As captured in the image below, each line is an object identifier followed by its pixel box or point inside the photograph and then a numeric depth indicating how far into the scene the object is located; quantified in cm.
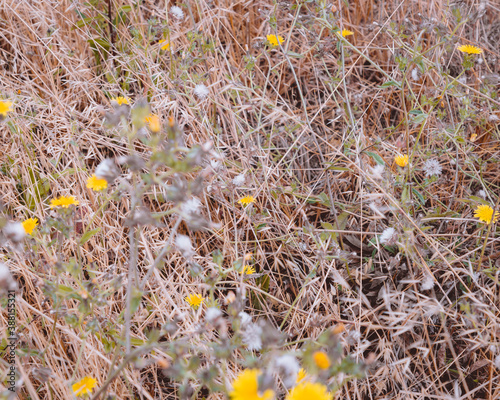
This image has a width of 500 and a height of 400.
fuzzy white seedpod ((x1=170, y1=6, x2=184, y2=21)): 205
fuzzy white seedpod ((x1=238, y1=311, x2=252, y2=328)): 171
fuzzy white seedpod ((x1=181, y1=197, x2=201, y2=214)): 171
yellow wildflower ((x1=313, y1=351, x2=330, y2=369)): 163
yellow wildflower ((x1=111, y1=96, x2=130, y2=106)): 198
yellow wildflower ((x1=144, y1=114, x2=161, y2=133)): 167
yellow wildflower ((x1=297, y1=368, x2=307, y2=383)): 172
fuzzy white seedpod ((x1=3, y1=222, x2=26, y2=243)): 171
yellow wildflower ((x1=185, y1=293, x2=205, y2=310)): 185
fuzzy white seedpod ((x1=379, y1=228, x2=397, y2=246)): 187
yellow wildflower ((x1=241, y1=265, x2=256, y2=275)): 188
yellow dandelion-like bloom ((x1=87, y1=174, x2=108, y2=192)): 187
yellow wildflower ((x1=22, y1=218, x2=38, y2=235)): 184
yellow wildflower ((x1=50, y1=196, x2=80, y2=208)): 185
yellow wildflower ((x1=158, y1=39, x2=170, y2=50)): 207
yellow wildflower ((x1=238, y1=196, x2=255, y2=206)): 192
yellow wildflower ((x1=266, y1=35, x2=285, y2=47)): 201
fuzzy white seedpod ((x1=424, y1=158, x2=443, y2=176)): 196
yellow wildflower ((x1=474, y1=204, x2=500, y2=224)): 188
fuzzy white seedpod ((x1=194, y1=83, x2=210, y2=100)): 199
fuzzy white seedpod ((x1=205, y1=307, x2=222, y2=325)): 169
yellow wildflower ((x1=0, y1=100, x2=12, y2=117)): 185
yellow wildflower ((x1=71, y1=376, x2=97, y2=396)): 176
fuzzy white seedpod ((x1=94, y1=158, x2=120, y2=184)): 169
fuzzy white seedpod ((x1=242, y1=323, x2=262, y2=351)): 172
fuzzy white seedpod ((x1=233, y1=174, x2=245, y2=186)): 193
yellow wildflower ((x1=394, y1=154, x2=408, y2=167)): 193
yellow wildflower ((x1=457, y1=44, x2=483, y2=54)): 197
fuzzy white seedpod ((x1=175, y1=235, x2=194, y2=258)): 172
